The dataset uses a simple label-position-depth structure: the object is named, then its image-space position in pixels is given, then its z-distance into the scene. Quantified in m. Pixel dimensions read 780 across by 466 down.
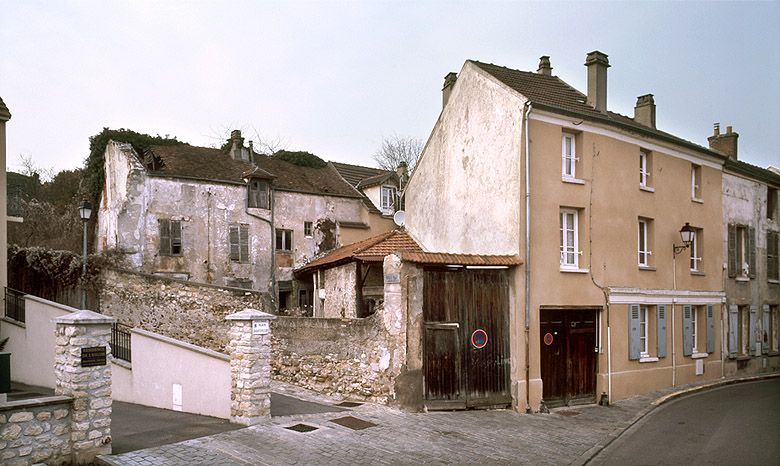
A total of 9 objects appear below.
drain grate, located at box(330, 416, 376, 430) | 12.13
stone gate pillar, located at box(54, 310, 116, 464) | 9.37
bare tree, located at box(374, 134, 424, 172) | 46.41
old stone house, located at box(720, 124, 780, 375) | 22.78
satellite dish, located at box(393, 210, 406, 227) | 22.47
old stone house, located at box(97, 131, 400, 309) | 25.45
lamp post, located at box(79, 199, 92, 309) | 18.70
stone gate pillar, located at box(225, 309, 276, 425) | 11.84
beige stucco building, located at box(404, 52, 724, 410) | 15.89
